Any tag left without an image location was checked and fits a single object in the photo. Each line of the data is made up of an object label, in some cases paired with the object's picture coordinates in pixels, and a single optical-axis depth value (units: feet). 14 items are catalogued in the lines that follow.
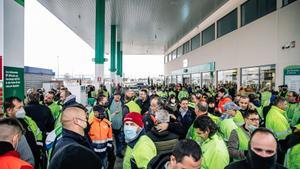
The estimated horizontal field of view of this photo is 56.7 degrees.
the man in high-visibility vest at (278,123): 15.38
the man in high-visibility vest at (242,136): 11.16
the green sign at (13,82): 18.29
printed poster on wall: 36.03
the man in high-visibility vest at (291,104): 22.74
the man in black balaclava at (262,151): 7.75
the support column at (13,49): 18.45
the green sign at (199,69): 73.27
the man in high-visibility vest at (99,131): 14.44
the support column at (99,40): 50.85
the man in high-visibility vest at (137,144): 9.46
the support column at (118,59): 115.60
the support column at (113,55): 79.87
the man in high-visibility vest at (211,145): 9.46
